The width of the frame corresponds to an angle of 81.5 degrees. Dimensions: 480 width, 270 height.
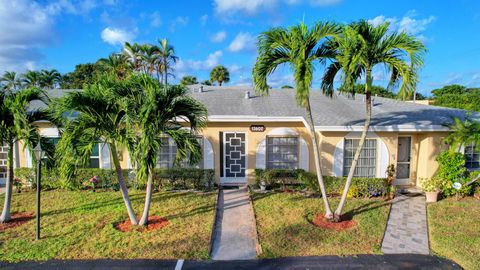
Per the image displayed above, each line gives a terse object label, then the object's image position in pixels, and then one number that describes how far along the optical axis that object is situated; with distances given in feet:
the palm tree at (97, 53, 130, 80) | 89.26
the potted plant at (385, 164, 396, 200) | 34.94
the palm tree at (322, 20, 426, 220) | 22.54
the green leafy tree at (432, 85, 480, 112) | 107.53
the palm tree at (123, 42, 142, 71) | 92.12
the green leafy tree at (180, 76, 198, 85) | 131.00
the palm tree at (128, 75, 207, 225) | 21.65
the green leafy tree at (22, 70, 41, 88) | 97.01
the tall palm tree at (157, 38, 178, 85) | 91.84
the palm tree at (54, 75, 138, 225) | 21.70
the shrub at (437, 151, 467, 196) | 34.47
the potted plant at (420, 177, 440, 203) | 33.83
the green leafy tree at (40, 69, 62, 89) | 107.34
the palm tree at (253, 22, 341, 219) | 23.44
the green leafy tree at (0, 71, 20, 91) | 87.89
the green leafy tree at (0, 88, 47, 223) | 24.31
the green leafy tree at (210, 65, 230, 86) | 127.85
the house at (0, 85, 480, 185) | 37.27
